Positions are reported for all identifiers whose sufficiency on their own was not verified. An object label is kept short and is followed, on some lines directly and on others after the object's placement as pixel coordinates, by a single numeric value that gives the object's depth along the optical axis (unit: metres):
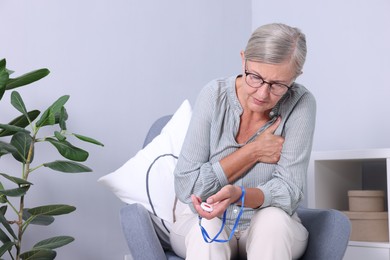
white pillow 2.03
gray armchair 1.71
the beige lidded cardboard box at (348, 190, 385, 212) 2.42
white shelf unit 2.34
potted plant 1.97
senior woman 1.56
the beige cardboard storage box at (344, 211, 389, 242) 2.38
